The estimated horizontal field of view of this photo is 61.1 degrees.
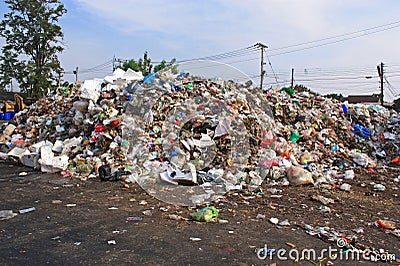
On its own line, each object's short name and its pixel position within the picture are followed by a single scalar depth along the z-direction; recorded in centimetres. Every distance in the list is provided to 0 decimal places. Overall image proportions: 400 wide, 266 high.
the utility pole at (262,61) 2111
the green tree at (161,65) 2351
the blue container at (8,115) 1390
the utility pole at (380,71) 2304
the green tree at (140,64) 2549
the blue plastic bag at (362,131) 746
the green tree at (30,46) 2198
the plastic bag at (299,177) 460
